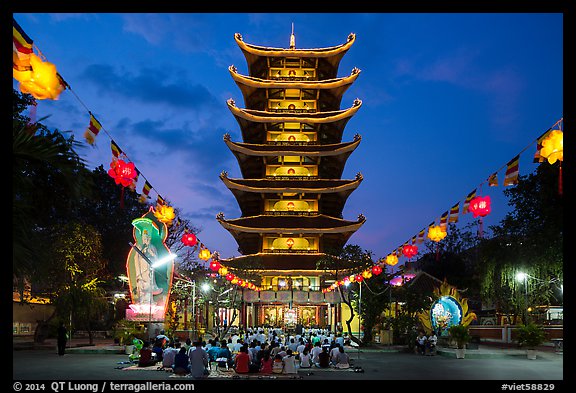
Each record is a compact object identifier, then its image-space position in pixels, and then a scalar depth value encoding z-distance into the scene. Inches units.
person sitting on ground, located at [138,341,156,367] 743.1
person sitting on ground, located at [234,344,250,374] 669.3
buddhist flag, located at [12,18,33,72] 362.4
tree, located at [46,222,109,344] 1076.6
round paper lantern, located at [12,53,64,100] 373.4
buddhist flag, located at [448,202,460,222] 769.6
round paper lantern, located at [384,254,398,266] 1047.0
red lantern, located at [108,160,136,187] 623.2
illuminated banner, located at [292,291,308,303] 1815.9
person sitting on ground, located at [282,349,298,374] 677.3
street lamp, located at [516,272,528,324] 1078.6
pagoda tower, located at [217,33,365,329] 1839.3
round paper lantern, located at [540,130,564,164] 485.4
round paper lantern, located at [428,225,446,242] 824.9
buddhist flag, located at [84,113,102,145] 511.4
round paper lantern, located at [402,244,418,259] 973.8
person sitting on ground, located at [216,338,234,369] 750.5
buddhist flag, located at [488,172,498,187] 656.4
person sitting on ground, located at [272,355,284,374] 673.0
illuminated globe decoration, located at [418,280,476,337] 1111.2
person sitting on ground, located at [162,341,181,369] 710.0
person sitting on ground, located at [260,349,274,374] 668.1
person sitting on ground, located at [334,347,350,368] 776.3
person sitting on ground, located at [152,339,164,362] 783.1
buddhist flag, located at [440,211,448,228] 810.0
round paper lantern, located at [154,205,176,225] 870.3
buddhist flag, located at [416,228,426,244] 918.7
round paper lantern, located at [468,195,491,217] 687.7
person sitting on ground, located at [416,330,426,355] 1049.1
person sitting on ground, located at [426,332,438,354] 1043.9
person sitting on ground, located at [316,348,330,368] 773.9
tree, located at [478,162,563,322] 906.1
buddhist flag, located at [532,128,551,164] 518.8
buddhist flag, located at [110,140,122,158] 601.3
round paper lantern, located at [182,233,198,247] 980.2
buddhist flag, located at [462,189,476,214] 703.7
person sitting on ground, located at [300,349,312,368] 766.5
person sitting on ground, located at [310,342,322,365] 796.6
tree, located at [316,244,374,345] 1330.0
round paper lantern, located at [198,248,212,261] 1086.4
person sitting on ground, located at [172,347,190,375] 652.1
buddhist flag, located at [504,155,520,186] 595.8
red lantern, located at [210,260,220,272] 1259.2
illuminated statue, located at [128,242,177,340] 987.8
